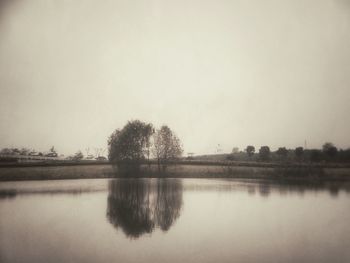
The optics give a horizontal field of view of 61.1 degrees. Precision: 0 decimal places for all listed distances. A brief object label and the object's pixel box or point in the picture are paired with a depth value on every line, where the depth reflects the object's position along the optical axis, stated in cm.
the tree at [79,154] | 9275
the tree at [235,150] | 13436
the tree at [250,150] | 11619
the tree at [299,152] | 9088
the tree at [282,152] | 9975
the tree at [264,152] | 9512
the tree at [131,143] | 5612
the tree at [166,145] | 5418
